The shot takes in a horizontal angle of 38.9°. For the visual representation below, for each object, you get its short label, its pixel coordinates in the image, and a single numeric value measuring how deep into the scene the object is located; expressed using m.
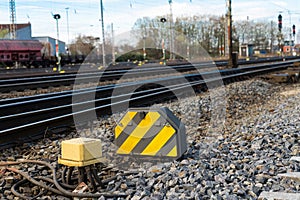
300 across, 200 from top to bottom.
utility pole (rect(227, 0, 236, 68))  25.27
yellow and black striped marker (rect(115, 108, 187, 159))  4.91
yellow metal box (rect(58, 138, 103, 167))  4.13
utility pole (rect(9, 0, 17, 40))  58.69
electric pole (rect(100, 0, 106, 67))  32.04
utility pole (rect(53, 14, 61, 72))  34.09
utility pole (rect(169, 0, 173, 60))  42.76
